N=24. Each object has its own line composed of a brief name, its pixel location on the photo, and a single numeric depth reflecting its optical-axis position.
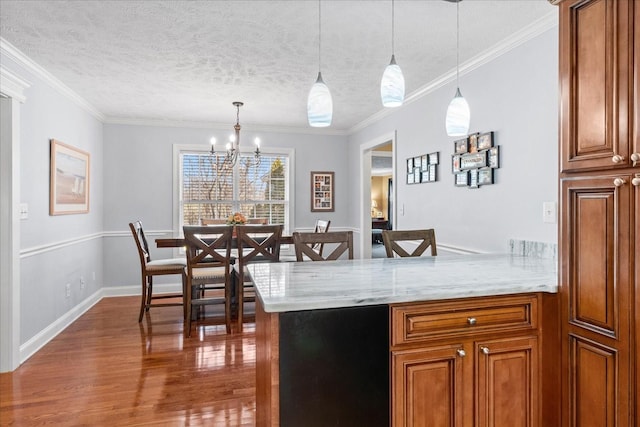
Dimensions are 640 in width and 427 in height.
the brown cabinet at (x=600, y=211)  1.40
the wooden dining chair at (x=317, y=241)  2.52
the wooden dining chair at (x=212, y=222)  5.06
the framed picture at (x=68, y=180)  3.52
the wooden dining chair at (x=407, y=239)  2.62
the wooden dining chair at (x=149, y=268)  3.95
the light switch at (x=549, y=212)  2.34
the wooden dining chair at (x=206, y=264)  3.52
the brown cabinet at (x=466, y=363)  1.52
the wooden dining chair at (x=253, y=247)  3.65
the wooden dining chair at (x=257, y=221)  5.51
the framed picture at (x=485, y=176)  2.86
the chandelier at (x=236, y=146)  4.40
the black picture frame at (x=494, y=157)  2.80
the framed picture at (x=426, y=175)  3.65
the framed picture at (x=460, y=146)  3.11
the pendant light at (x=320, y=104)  1.86
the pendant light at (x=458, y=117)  2.12
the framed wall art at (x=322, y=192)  5.85
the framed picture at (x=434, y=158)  3.52
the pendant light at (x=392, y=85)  1.78
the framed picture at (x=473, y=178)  3.01
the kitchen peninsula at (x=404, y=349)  1.41
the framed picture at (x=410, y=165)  4.00
